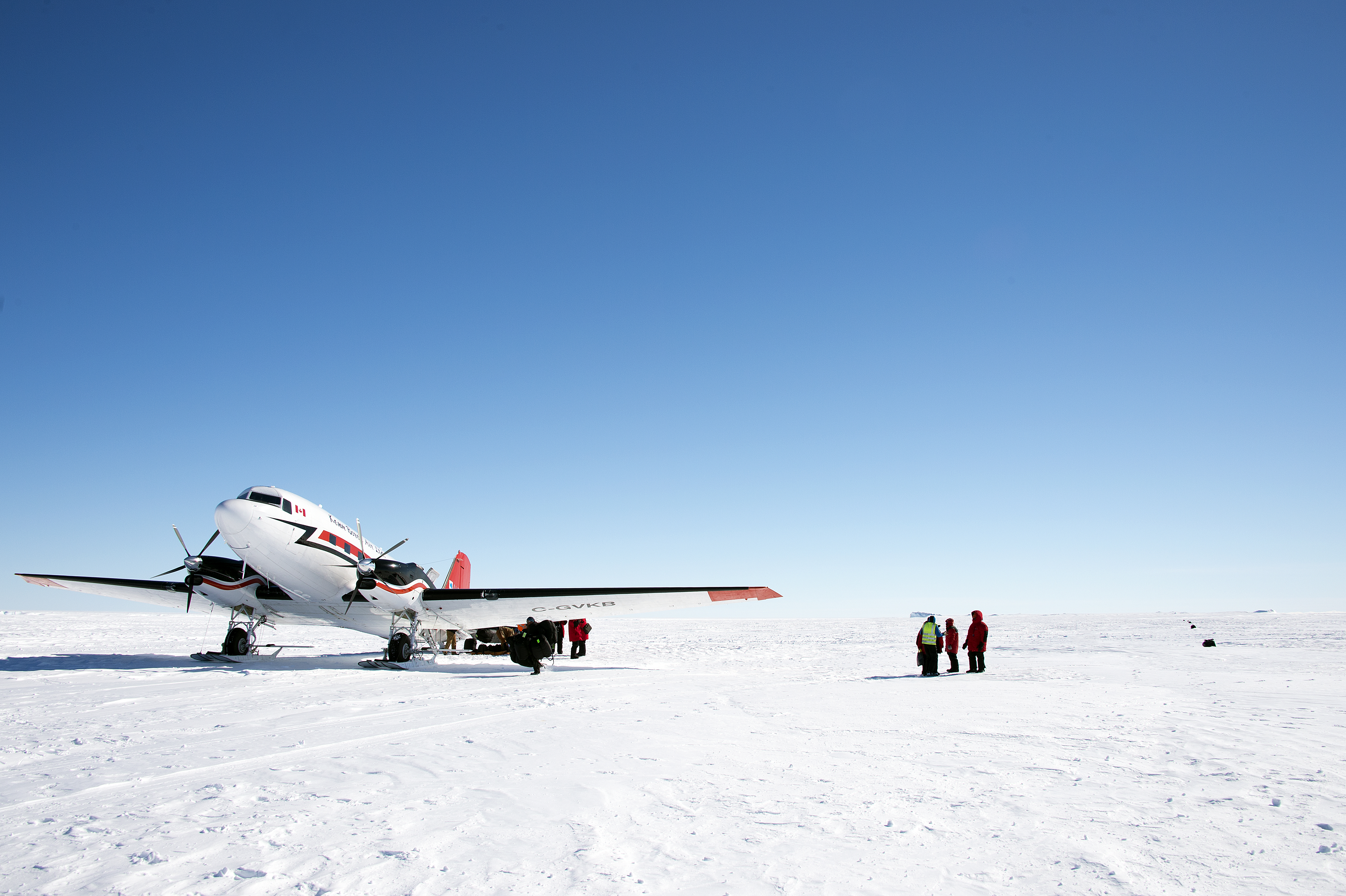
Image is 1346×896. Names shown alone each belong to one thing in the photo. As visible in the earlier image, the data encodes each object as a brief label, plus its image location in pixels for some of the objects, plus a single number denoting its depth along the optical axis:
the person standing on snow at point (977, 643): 17.94
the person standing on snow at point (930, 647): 17.34
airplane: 18.05
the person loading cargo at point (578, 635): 23.58
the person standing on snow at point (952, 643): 18.33
